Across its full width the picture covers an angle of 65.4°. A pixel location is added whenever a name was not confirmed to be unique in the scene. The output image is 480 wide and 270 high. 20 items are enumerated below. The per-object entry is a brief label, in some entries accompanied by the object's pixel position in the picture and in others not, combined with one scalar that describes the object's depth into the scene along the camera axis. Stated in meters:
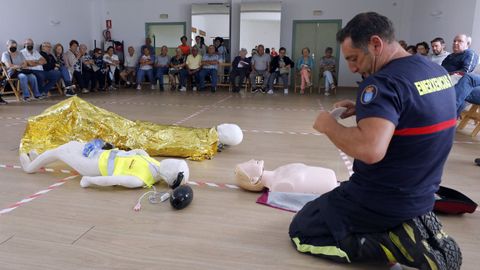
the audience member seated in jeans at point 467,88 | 4.72
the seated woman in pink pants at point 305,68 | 10.21
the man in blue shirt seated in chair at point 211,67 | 10.42
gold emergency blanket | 3.47
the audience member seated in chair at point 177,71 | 10.60
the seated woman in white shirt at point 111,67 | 10.34
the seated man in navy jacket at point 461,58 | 4.93
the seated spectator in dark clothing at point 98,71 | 9.82
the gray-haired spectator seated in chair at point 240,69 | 10.27
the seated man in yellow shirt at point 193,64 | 10.52
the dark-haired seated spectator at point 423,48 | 7.95
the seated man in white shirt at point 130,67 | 11.29
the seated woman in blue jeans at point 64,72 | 8.83
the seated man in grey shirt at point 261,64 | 10.31
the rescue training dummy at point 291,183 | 2.47
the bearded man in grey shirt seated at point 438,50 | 6.25
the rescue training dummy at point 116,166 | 2.64
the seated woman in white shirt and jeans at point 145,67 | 10.91
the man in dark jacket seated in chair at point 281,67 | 10.30
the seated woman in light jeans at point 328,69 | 9.91
